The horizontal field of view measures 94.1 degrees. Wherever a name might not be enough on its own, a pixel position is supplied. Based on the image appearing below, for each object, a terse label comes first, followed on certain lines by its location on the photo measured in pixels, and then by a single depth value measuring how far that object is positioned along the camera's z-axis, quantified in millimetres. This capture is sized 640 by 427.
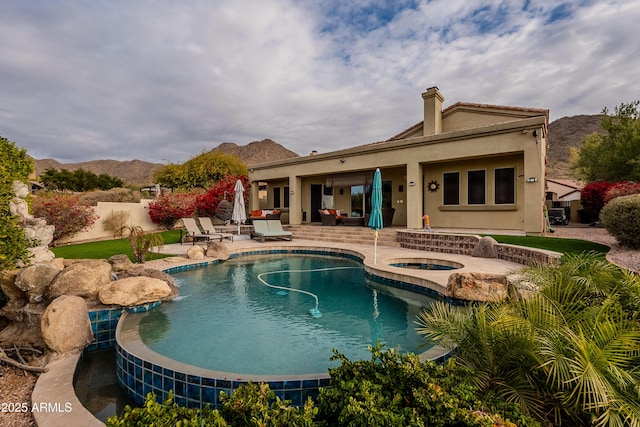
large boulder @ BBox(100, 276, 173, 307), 5297
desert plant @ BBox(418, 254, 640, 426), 2029
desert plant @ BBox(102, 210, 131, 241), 16045
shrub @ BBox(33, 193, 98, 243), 13266
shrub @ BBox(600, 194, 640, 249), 8031
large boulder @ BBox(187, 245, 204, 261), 10264
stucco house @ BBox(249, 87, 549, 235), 11508
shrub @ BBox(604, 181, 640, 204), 12997
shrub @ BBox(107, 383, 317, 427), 1778
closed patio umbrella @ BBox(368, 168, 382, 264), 9914
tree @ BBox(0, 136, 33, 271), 5082
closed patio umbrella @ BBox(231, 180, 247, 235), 15805
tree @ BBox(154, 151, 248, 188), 33438
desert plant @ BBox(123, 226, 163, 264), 9172
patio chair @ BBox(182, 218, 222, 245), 13797
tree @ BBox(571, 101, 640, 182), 20812
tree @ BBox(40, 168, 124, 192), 33847
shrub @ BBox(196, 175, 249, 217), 20609
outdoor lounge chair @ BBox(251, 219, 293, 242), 14750
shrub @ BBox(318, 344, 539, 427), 1864
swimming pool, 3271
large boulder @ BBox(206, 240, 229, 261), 10805
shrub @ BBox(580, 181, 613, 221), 17719
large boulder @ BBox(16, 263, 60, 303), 5258
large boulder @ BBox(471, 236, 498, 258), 9688
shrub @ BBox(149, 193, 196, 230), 18469
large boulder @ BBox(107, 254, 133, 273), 7660
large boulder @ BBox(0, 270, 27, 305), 5414
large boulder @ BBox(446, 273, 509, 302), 5547
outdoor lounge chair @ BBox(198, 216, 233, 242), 14758
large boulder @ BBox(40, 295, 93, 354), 4230
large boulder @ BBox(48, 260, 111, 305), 5279
